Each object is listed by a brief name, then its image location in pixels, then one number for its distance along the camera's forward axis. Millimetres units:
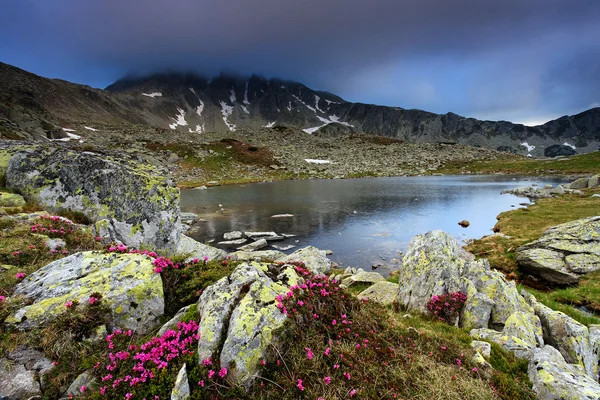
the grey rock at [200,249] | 22016
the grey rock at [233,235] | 32812
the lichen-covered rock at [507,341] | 7960
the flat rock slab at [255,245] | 28703
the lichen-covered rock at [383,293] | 13680
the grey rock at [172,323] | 6566
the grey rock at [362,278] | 17938
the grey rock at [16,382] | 4810
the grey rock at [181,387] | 4977
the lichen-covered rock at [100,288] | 6223
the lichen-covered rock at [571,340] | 8734
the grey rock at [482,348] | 7757
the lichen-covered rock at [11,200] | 12152
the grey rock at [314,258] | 20577
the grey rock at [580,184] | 65625
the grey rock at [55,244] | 9203
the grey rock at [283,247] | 29156
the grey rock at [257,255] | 22423
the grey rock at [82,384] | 5156
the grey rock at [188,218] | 41162
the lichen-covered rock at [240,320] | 5621
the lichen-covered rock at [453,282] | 11008
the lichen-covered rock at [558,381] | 5926
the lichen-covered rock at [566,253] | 18344
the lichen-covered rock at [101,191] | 13211
